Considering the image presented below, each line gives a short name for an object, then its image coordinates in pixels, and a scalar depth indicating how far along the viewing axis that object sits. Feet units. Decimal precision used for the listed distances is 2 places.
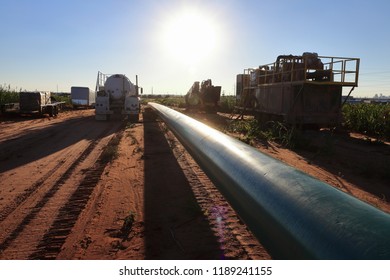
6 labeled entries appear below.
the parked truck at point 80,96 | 126.00
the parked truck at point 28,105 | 69.56
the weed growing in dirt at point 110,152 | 28.99
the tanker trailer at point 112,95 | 66.93
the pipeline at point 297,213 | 5.36
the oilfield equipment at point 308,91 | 46.65
